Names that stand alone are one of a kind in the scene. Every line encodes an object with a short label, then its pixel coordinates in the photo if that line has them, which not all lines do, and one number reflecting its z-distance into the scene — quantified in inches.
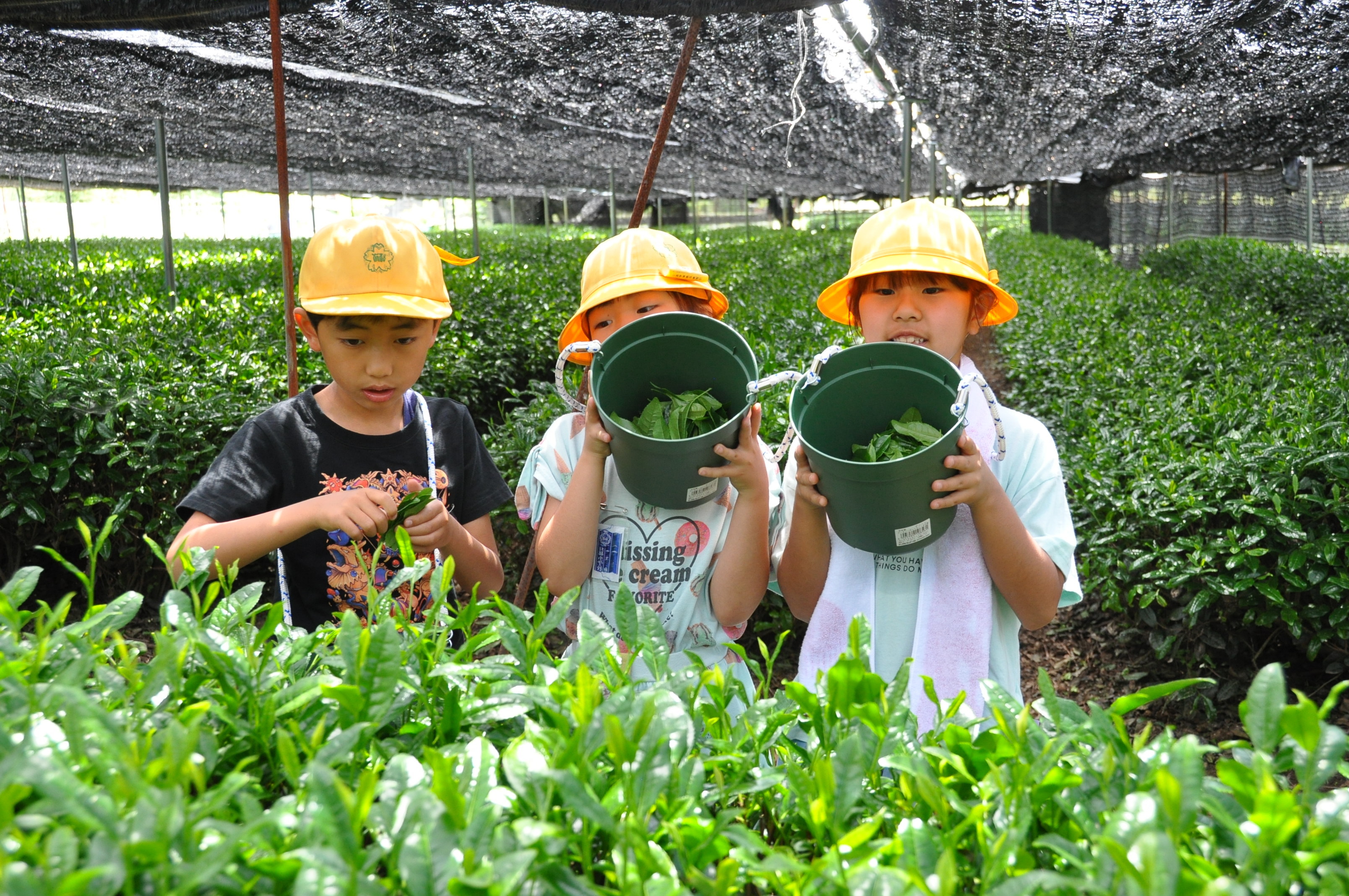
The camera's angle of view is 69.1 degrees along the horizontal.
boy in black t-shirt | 70.0
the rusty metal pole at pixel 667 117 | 107.0
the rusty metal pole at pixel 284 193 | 101.7
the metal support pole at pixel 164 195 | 302.2
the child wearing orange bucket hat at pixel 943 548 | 64.7
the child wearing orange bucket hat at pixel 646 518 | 67.1
